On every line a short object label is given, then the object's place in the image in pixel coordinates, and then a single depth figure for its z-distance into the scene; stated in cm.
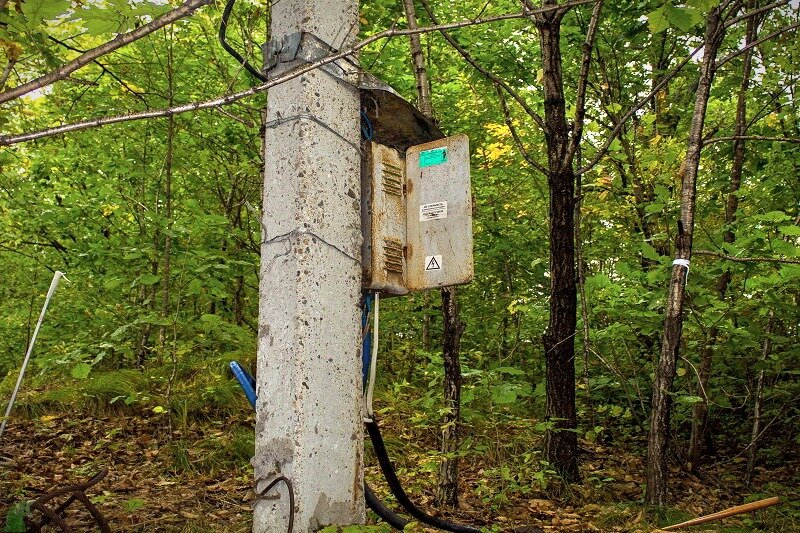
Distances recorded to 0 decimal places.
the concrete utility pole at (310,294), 238
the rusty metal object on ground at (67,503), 207
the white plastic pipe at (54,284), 235
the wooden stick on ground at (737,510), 313
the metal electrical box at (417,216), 287
